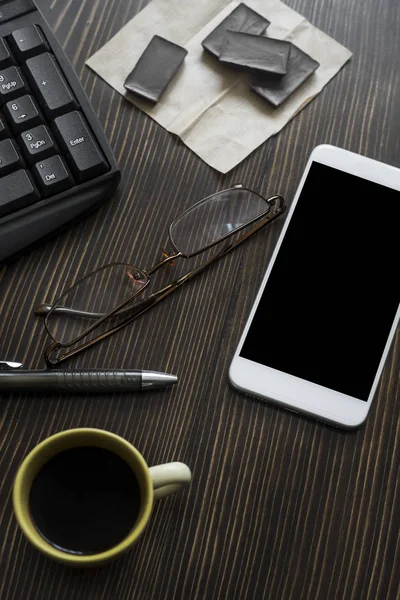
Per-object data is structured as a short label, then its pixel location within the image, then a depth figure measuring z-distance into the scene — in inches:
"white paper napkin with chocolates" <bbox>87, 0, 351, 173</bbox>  25.4
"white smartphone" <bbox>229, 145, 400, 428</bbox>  22.5
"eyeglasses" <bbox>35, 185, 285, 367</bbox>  22.8
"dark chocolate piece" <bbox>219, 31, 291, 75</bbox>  25.3
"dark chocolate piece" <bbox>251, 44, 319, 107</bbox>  25.5
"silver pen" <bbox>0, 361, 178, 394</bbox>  21.6
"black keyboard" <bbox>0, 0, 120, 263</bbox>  22.6
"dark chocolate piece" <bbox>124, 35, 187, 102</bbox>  25.4
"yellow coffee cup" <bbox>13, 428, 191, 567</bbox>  17.6
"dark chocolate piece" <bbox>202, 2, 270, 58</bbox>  26.0
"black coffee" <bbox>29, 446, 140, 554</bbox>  18.6
